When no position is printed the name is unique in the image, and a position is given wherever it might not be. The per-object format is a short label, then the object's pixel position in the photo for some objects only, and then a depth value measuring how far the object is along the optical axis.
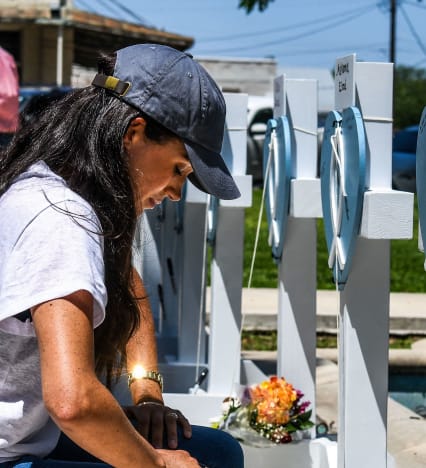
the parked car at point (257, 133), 17.89
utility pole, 38.70
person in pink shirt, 6.66
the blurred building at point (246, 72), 31.08
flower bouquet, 3.67
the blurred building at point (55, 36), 18.69
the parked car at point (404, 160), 15.78
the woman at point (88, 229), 1.78
